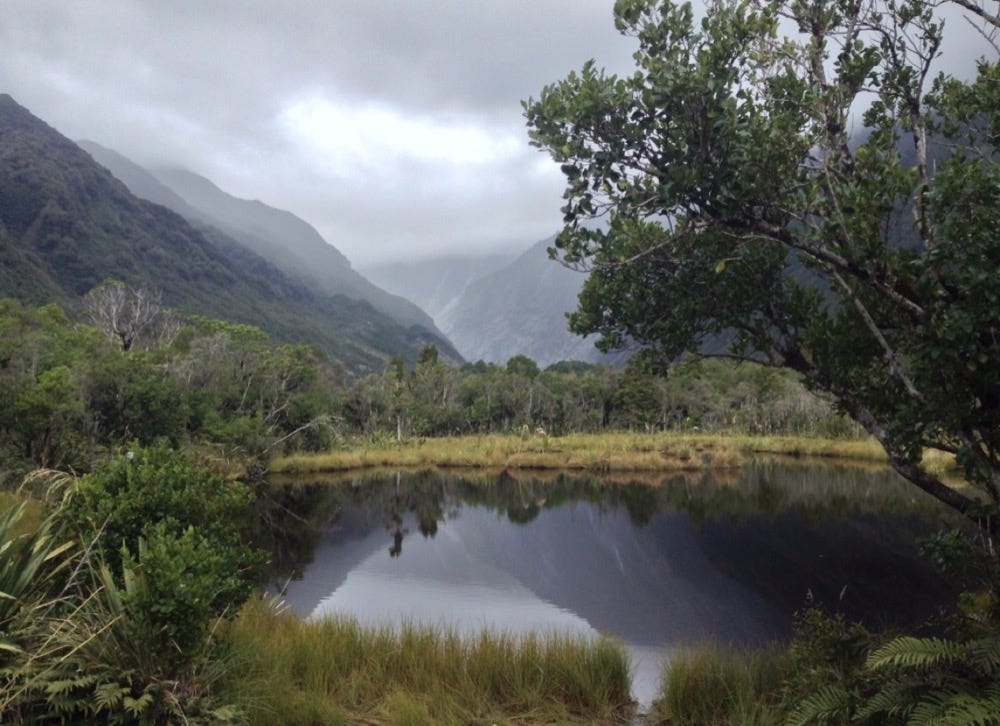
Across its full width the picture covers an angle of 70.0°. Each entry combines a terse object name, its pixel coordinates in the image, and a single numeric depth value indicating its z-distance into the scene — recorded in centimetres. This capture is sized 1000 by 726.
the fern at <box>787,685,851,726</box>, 462
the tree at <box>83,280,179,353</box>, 3866
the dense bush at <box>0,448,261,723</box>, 402
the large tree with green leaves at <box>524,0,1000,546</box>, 443
